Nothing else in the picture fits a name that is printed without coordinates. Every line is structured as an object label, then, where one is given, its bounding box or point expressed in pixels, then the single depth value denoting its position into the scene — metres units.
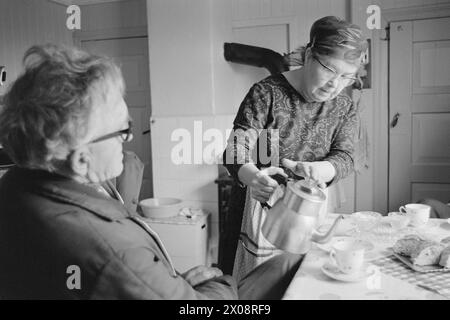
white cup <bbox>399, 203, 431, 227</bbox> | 1.59
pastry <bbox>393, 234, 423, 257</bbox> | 1.24
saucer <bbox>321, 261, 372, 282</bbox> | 1.10
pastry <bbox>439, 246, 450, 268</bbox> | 1.16
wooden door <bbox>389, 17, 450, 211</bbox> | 3.50
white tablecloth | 1.03
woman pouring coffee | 1.48
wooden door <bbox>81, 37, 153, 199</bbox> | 4.38
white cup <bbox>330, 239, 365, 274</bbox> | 1.11
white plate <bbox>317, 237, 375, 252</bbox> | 1.31
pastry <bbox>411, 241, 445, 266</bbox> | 1.18
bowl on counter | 3.48
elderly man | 0.80
